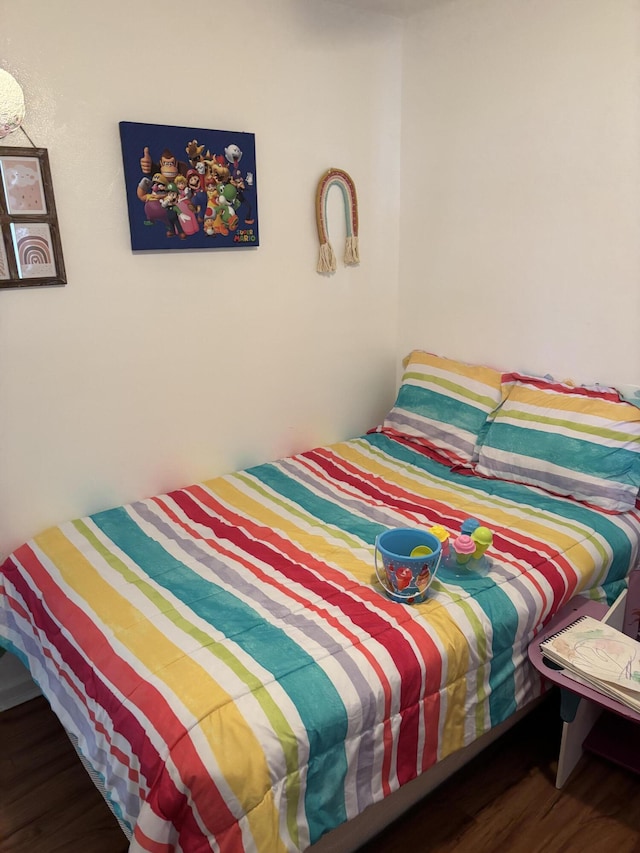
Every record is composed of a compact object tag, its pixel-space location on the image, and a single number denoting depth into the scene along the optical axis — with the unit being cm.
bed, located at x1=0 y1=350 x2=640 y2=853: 133
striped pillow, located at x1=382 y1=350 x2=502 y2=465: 259
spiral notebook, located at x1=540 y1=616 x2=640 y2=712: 158
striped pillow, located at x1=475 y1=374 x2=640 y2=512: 216
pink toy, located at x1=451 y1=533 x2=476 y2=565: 181
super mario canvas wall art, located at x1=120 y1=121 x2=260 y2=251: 217
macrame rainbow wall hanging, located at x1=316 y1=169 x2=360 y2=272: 268
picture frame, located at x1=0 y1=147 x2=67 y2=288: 194
